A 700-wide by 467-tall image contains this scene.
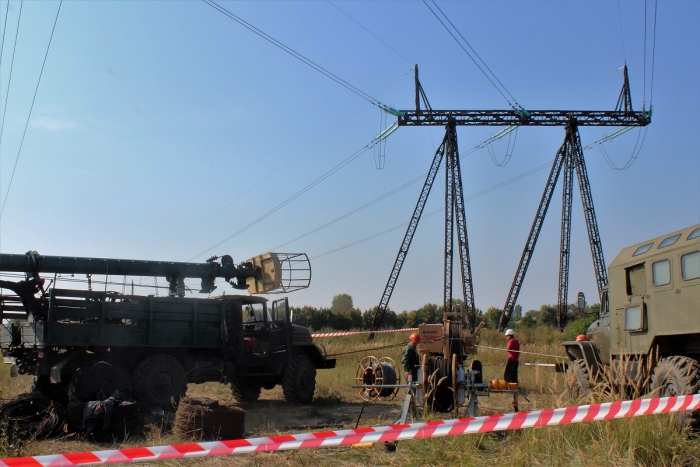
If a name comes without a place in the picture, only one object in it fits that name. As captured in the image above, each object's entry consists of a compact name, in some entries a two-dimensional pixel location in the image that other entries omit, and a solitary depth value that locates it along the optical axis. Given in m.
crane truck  11.09
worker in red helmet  10.53
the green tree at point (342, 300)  90.19
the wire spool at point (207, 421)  8.89
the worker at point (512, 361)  14.39
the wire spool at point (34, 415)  8.62
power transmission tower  30.91
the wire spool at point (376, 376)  14.27
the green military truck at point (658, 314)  8.07
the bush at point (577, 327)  25.05
